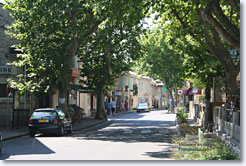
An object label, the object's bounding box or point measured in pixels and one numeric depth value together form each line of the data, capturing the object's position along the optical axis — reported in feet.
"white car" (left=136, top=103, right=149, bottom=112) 231.30
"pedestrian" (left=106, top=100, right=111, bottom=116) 160.72
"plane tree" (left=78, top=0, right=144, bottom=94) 99.66
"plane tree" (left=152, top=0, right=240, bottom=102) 50.34
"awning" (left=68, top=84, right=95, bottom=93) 112.98
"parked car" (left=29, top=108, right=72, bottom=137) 71.05
